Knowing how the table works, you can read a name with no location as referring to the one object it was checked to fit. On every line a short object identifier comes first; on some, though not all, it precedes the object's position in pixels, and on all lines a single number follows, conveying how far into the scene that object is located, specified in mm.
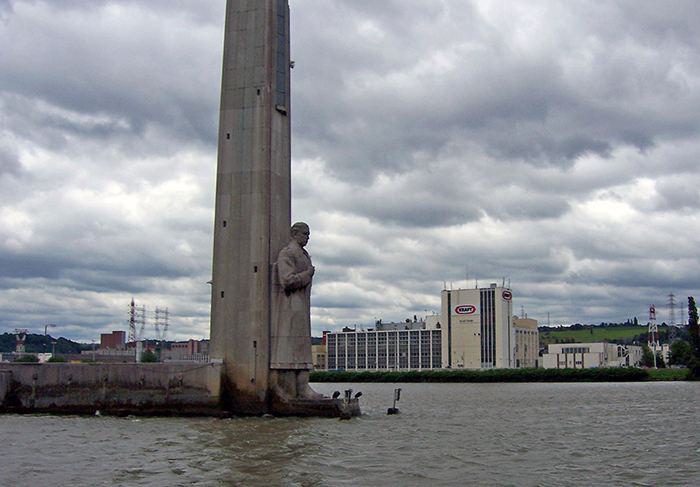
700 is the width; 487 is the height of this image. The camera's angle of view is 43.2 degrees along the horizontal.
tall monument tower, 42094
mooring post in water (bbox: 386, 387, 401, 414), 47191
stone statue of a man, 41969
